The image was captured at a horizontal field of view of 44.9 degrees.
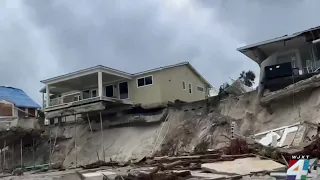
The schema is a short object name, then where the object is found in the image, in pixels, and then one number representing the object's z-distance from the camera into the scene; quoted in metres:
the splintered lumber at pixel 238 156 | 15.75
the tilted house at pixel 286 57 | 23.09
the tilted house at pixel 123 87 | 32.12
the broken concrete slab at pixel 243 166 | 12.48
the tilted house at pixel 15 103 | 45.72
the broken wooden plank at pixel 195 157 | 16.82
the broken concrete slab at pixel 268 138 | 18.52
